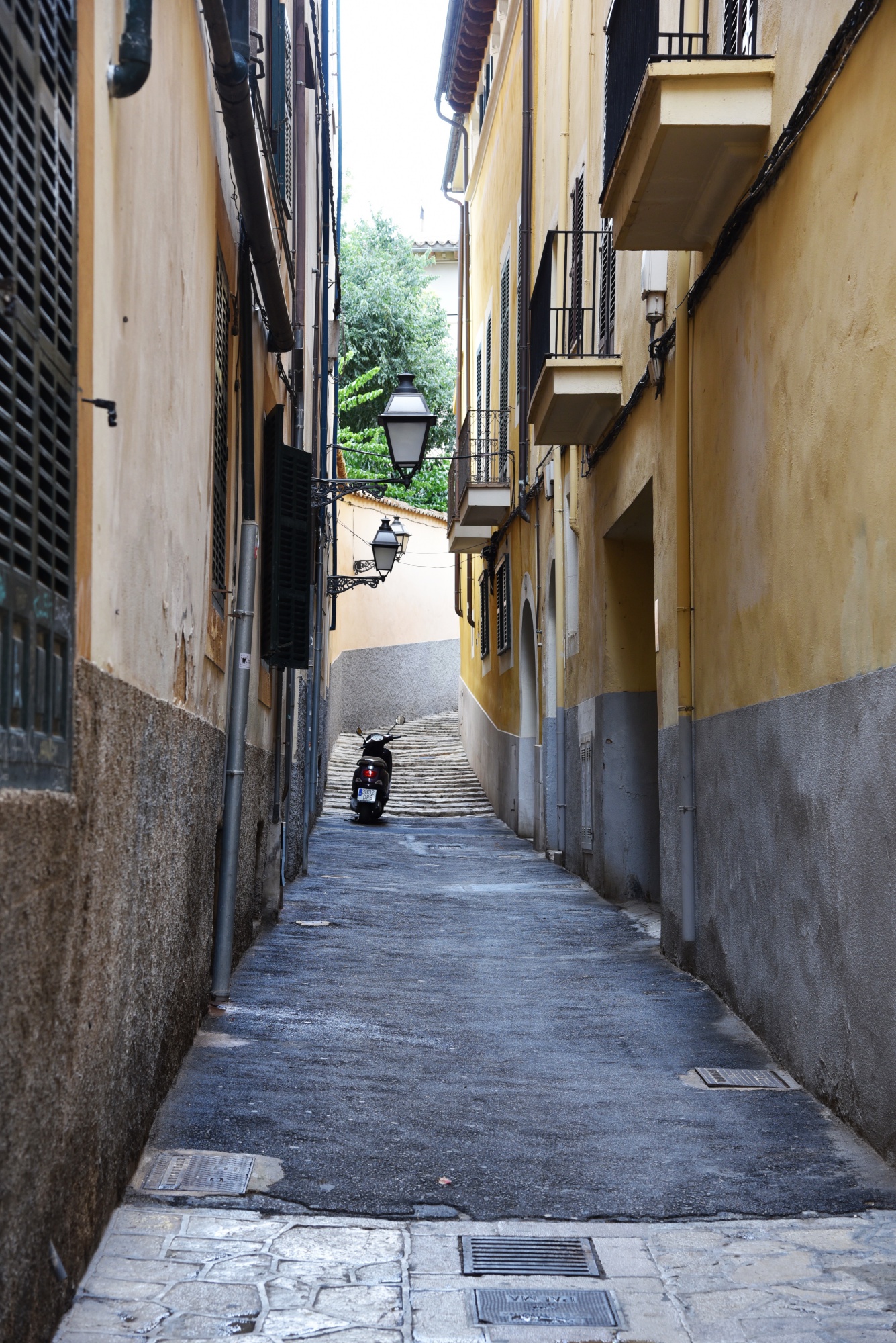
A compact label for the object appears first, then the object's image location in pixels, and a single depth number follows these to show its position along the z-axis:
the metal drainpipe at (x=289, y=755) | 11.66
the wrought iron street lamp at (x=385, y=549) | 20.19
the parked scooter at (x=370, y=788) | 20.49
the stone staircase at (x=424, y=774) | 23.73
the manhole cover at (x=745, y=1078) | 5.97
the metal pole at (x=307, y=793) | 14.02
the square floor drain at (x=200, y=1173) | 4.49
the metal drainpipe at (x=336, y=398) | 20.86
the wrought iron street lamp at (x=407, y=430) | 11.35
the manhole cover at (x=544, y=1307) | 3.67
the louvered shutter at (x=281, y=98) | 9.28
